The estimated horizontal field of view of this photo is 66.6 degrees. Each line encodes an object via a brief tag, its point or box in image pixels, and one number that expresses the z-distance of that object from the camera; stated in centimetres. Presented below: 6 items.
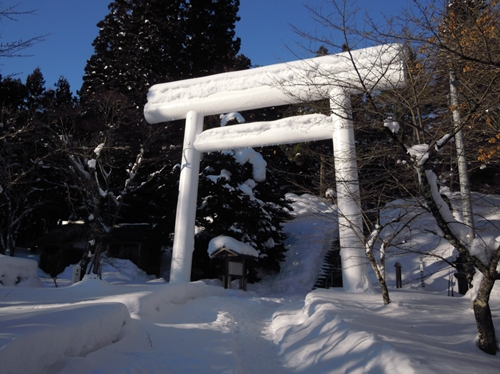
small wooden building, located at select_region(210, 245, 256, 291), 1230
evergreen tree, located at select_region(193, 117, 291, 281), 1509
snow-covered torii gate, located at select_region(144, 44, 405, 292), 900
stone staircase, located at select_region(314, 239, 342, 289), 1568
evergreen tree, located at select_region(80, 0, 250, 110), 1922
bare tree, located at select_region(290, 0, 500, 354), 421
